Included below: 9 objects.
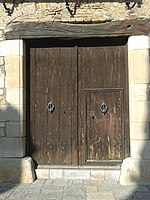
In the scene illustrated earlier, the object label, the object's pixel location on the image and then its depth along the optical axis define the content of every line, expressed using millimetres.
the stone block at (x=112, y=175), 5273
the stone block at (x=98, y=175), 5273
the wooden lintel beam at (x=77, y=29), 5246
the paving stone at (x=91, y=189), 4691
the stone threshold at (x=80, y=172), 5281
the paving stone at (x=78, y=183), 4969
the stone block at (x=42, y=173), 5375
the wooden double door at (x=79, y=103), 5477
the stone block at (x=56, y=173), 5348
